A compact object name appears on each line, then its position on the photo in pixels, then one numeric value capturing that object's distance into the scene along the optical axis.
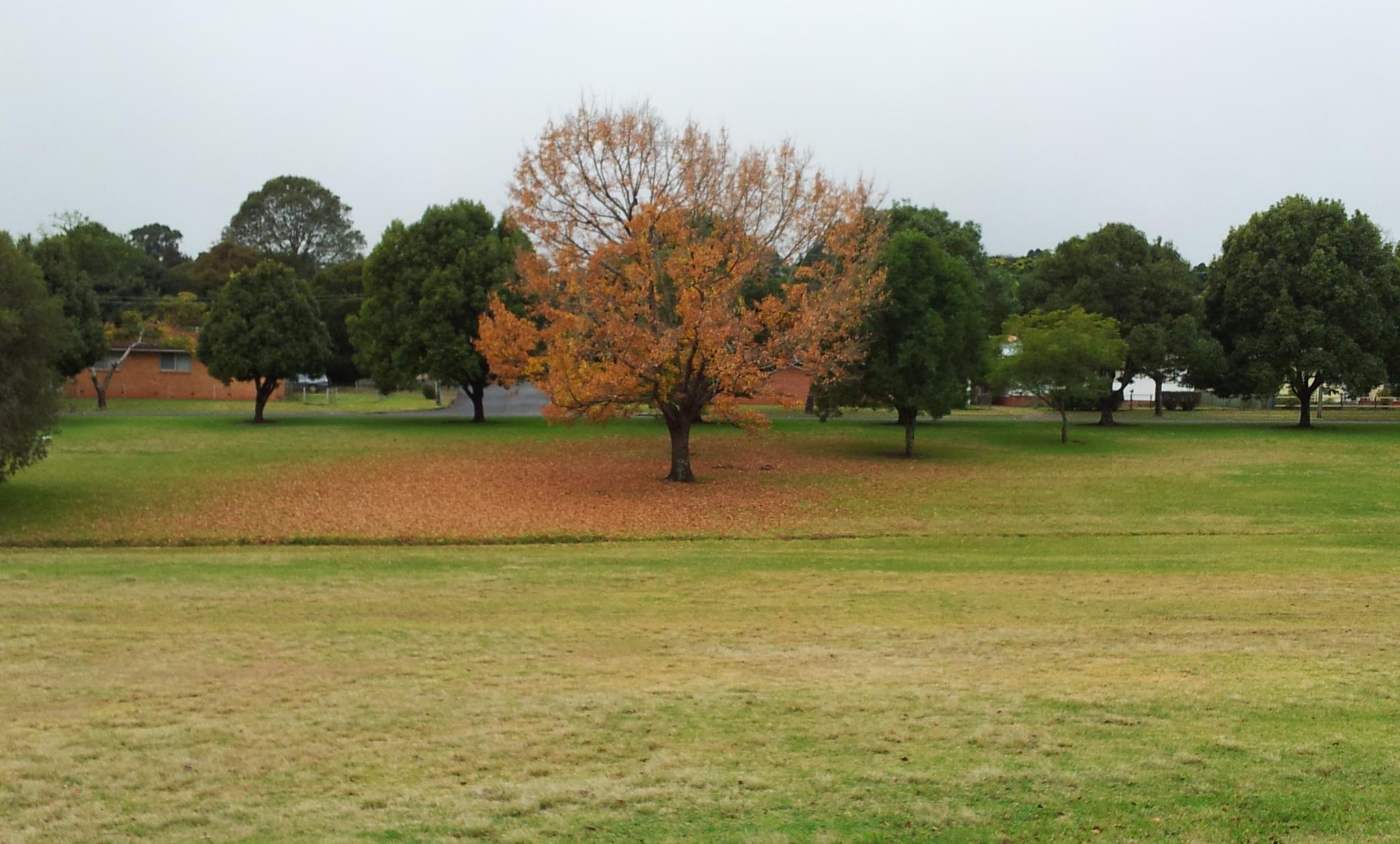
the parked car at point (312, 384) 81.81
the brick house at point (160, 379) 66.31
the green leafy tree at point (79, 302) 51.75
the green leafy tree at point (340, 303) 84.38
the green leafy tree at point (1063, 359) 42.50
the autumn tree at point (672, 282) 27.58
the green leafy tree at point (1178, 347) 50.03
